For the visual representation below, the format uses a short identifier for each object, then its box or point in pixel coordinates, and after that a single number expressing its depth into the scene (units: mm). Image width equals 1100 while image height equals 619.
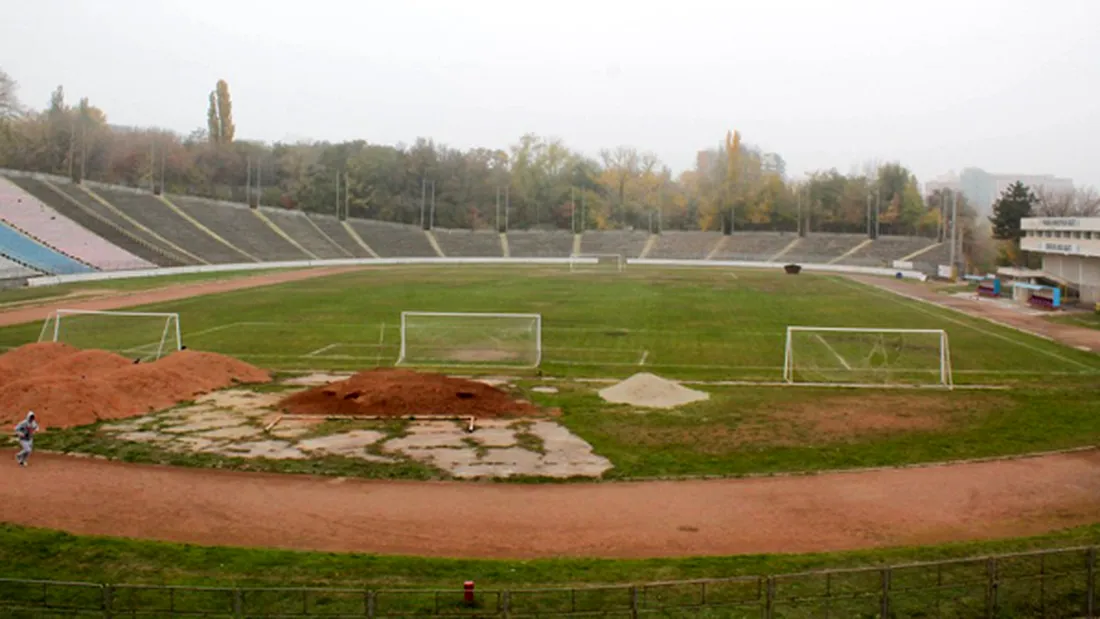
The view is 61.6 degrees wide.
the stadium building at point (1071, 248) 56438
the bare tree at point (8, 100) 110688
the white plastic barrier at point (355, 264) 70244
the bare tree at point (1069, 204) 105125
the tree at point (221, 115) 143750
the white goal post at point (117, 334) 36188
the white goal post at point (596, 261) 99288
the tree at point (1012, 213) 86312
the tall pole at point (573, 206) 130663
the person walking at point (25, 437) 20531
